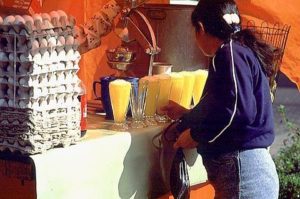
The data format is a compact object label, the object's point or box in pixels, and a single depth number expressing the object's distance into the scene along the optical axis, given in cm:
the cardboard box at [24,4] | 289
